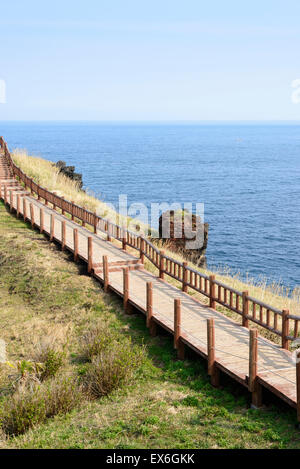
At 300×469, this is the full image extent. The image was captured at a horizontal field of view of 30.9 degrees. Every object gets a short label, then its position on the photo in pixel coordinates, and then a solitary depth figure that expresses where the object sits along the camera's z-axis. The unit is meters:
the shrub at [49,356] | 13.12
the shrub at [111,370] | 12.02
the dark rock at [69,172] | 45.88
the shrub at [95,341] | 13.87
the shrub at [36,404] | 10.48
